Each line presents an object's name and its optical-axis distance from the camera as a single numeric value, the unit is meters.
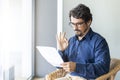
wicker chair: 1.90
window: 2.52
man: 1.77
